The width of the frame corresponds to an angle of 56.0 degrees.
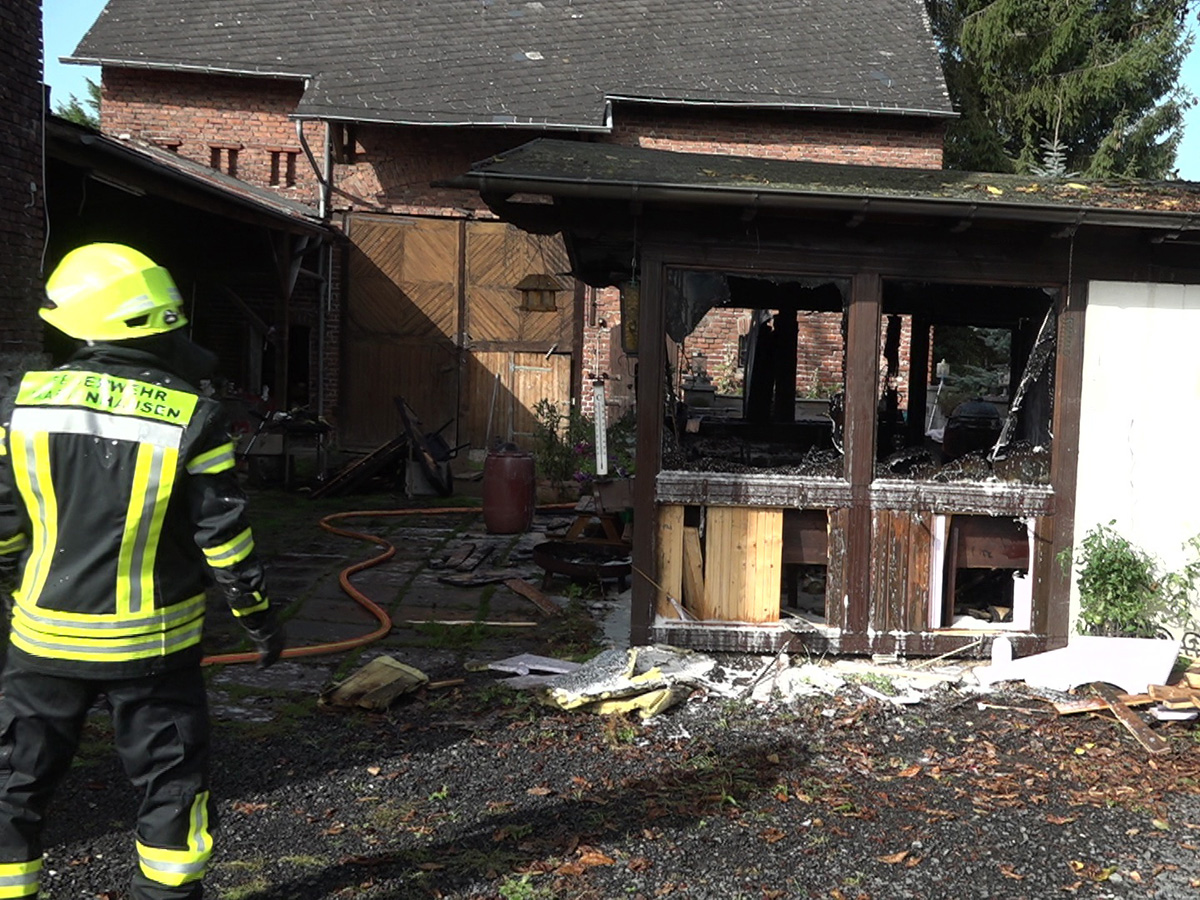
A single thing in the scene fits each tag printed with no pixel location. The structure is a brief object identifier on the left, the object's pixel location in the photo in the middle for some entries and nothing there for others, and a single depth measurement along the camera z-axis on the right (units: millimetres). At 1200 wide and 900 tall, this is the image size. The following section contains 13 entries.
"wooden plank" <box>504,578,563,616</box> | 7980
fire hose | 6430
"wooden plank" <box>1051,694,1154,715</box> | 5930
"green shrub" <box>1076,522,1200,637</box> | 6578
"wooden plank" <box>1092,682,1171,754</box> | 5414
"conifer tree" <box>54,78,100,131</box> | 33991
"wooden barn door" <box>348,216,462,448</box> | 16156
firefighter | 3002
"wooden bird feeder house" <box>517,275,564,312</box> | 16078
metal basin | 8398
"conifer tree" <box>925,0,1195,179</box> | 23281
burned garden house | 6520
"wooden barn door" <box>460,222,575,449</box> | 16156
